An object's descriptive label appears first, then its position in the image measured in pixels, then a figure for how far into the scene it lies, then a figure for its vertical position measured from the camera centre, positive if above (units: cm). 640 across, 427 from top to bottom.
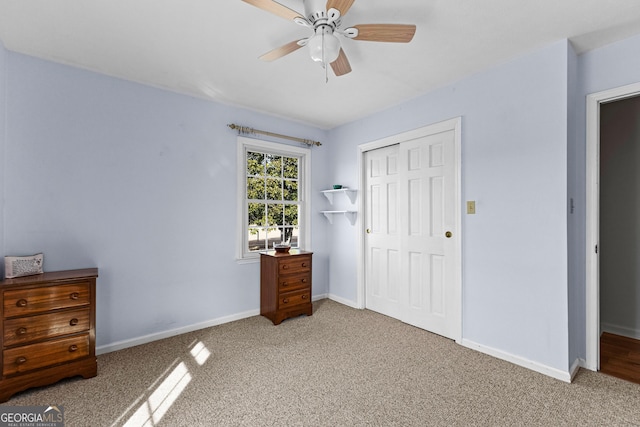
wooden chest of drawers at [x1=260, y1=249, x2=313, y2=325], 361 -86
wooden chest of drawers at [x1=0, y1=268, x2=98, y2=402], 212 -85
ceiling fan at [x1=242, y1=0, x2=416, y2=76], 174 +111
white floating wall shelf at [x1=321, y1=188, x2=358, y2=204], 421 +30
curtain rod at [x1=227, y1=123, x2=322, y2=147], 367 +103
